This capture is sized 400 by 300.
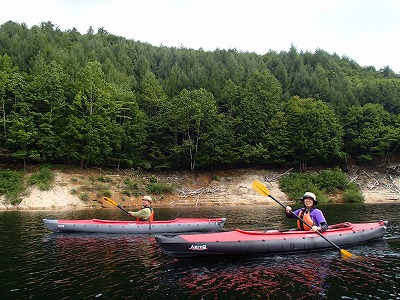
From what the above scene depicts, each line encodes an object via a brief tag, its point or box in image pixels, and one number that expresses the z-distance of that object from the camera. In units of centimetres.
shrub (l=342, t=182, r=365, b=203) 4122
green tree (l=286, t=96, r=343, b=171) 4866
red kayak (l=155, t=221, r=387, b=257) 1230
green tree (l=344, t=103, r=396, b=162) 5050
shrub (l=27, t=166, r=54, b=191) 3647
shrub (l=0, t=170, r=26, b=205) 3447
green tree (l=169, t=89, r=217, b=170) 4828
